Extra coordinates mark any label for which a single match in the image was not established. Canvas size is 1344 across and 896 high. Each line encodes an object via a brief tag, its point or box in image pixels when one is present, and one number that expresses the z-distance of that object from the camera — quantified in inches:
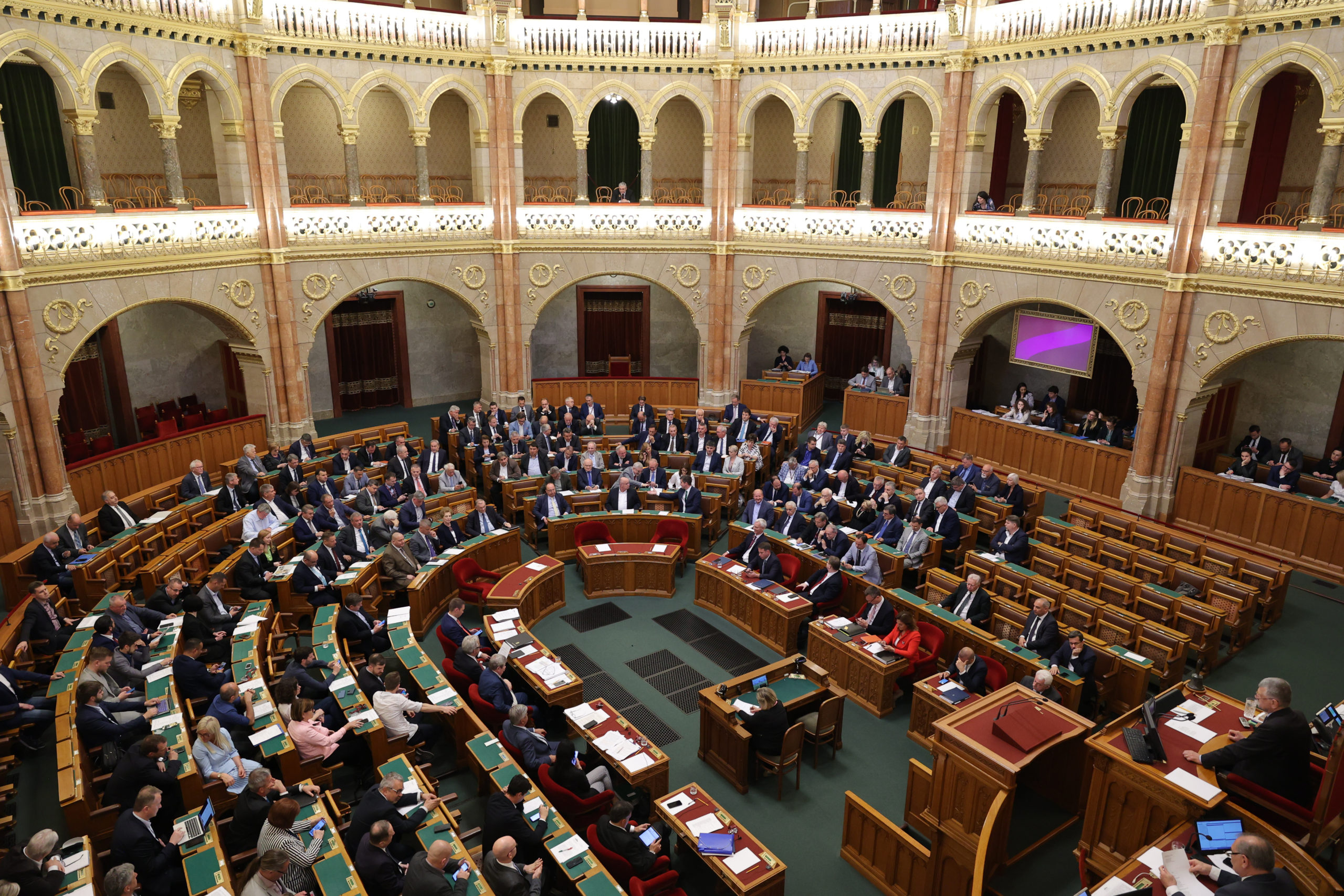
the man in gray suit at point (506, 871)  267.9
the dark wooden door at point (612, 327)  991.0
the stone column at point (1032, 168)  688.4
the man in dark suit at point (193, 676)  379.2
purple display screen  714.2
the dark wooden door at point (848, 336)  948.0
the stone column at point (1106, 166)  639.8
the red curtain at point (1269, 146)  648.4
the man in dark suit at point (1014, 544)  522.0
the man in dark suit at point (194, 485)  588.7
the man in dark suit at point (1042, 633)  418.3
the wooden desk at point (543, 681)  389.4
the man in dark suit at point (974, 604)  449.1
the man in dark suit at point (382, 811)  288.7
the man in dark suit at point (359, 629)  433.7
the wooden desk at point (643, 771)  341.1
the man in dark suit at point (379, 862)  271.2
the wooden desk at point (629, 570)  547.5
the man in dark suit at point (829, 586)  488.4
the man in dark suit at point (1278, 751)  267.1
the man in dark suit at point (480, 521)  557.0
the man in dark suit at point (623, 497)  594.5
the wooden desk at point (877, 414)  807.7
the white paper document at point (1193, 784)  277.1
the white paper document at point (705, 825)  309.0
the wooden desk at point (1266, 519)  560.1
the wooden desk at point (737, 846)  291.4
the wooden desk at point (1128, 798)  287.1
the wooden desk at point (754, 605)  476.1
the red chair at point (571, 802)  320.8
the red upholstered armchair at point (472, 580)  510.0
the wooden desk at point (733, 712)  373.7
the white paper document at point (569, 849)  290.2
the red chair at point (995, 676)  406.0
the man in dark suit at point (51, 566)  470.9
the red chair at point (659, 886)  285.0
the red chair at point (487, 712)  369.1
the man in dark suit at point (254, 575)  467.8
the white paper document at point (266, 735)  338.3
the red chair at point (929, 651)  433.7
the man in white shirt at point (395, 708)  356.8
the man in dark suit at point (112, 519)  524.4
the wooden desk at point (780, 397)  853.2
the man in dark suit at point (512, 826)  291.6
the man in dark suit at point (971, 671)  392.2
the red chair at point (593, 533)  581.9
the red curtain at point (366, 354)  896.9
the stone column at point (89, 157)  575.8
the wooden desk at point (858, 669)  425.4
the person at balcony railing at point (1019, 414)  740.0
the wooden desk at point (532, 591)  484.4
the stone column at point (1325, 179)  542.6
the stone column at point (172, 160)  634.8
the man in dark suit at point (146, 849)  272.8
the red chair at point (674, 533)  585.3
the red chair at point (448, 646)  424.5
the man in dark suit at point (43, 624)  417.1
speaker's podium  307.4
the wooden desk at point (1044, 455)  673.6
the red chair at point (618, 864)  293.9
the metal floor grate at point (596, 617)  517.0
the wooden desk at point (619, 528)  584.4
